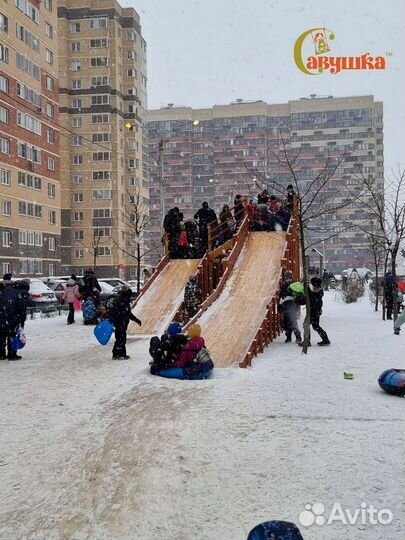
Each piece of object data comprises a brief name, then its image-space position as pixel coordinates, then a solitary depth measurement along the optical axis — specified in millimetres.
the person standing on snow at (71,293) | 17719
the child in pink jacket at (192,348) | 9133
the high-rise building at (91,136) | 64562
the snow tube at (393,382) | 7996
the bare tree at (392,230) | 16173
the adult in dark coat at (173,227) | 18234
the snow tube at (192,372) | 9008
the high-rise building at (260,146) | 104188
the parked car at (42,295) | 23847
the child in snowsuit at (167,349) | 9336
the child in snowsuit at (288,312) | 12484
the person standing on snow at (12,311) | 11047
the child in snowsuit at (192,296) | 14547
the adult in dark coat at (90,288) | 17438
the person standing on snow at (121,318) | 11016
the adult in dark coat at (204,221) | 18594
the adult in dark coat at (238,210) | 18575
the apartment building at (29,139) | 39938
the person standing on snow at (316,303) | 12297
